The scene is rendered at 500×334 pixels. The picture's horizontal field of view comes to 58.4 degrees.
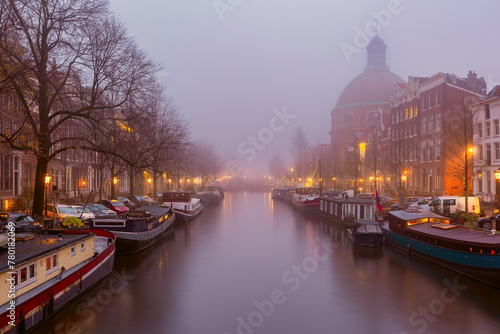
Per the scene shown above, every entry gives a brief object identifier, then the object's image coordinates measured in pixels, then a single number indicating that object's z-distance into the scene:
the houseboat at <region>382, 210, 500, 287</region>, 22.09
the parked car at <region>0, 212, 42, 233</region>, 27.93
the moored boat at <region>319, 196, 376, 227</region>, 44.19
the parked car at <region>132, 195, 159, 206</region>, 60.44
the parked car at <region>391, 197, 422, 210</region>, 49.63
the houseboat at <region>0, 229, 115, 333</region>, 14.56
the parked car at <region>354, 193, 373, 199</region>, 62.59
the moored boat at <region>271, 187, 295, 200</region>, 100.16
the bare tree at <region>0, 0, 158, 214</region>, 27.20
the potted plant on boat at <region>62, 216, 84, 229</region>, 25.72
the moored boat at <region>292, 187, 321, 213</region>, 65.88
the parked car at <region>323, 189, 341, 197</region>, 76.00
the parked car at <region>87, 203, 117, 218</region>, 41.75
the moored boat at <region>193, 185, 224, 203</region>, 93.81
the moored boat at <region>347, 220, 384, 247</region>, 34.50
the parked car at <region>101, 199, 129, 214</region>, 47.03
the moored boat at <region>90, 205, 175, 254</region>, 29.74
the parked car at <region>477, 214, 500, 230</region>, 33.55
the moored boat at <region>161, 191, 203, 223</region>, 54.44
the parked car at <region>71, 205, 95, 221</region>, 36.59
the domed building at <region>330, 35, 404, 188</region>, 146.88
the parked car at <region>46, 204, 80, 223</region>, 36.29
